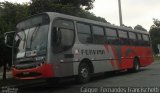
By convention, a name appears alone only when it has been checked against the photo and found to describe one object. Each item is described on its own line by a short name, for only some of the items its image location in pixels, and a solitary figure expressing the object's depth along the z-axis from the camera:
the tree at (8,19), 8.33
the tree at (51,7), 10.80
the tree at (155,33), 27.66
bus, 6.69
